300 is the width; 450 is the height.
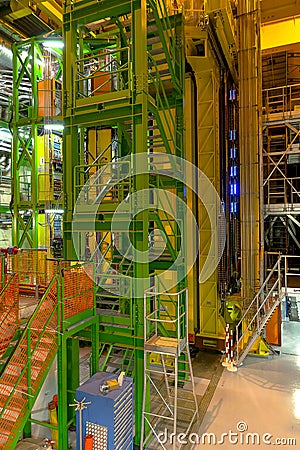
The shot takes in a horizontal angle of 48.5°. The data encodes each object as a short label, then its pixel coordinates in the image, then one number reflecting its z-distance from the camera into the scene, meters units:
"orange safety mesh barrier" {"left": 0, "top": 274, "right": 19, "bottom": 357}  5.77
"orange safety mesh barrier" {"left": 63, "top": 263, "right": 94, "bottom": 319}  5.79
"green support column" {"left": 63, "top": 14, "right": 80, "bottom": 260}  6.98
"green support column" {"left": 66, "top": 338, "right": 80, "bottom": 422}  6.66
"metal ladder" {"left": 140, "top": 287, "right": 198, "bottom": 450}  5.88
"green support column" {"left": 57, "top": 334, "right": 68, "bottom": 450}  5.23
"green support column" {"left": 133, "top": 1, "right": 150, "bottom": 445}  6.17
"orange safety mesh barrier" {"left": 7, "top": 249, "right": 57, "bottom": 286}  8.08
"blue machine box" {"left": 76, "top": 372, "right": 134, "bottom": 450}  5.16
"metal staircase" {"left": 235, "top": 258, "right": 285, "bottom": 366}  9.48
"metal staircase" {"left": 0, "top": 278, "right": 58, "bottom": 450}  4.71
